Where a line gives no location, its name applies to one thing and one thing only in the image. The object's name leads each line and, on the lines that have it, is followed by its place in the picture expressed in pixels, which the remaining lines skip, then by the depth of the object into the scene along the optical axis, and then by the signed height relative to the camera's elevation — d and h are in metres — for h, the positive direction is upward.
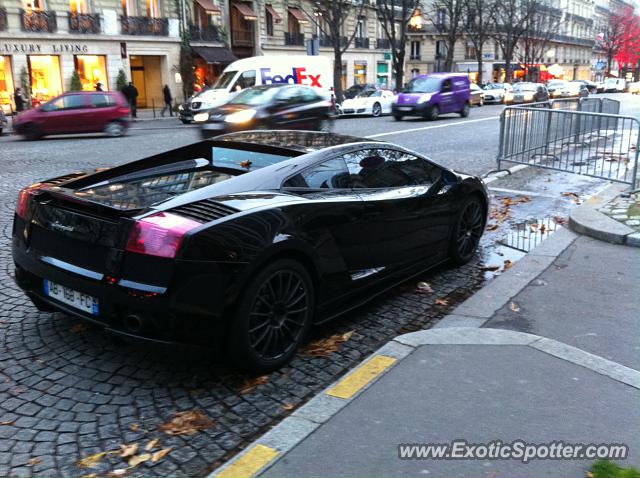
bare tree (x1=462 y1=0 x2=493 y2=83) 50.88 +4.84
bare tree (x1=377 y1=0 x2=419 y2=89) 38.39 +2.99
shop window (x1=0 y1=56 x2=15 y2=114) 30.09 -0.12
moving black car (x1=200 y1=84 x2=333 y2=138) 15.76 -0.74
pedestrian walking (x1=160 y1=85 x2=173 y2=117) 33.66 -0.78
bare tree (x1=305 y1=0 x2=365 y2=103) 34.78 +3.32
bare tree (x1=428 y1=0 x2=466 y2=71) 44.84 +4.35
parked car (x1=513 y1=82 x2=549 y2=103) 41.59 -0.82
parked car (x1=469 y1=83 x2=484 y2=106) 39.16 -0.90
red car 19.36 -1.02
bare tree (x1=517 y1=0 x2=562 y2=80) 63.38 +5.30
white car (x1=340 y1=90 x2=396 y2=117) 29.91 -1.08
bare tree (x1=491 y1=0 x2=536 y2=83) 56.88 +5.30
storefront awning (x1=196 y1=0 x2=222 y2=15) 38.16 +4.39
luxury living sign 29.87 +1.63
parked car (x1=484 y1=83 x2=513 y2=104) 44.31 -0.87
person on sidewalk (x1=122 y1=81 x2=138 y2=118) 30.83 -0.56
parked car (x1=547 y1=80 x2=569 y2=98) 47.95 -0.53
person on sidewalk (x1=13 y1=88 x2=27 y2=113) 28.83 -0.79
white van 26.08 +0.23
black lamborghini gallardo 3.50 -0.94
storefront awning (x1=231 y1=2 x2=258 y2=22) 40.97 +4.43
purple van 25.22 -0.61
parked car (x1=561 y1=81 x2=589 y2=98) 48.35 -0.69
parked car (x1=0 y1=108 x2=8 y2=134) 21.55 -1.27
